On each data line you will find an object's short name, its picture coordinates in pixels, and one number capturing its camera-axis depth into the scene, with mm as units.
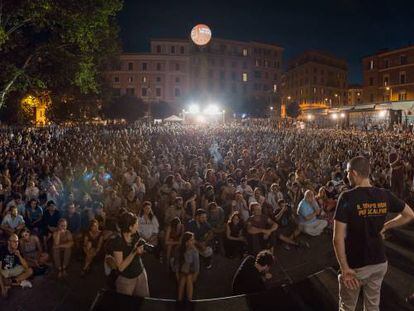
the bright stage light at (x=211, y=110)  65688
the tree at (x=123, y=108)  54656
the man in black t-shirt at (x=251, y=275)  5504
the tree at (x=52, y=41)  17062
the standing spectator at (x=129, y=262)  4789
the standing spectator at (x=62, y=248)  6855
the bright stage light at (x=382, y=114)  35750
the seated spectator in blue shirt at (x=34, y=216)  7879
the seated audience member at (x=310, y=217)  8133
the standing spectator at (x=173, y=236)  6898
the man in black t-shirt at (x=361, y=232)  3223
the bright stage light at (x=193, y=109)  65488
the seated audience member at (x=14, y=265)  6082
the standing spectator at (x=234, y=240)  7430
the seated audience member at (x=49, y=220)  7684
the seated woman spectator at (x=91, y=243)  6824
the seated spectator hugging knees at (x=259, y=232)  7301
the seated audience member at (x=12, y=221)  7309
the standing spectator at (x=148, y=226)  7594
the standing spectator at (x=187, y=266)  5703
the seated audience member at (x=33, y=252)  6660
